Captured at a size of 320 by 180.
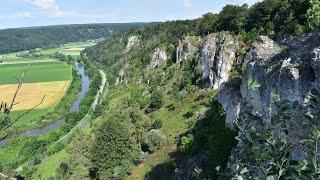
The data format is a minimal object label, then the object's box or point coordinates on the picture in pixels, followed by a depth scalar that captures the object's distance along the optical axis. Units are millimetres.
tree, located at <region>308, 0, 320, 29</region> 16025
